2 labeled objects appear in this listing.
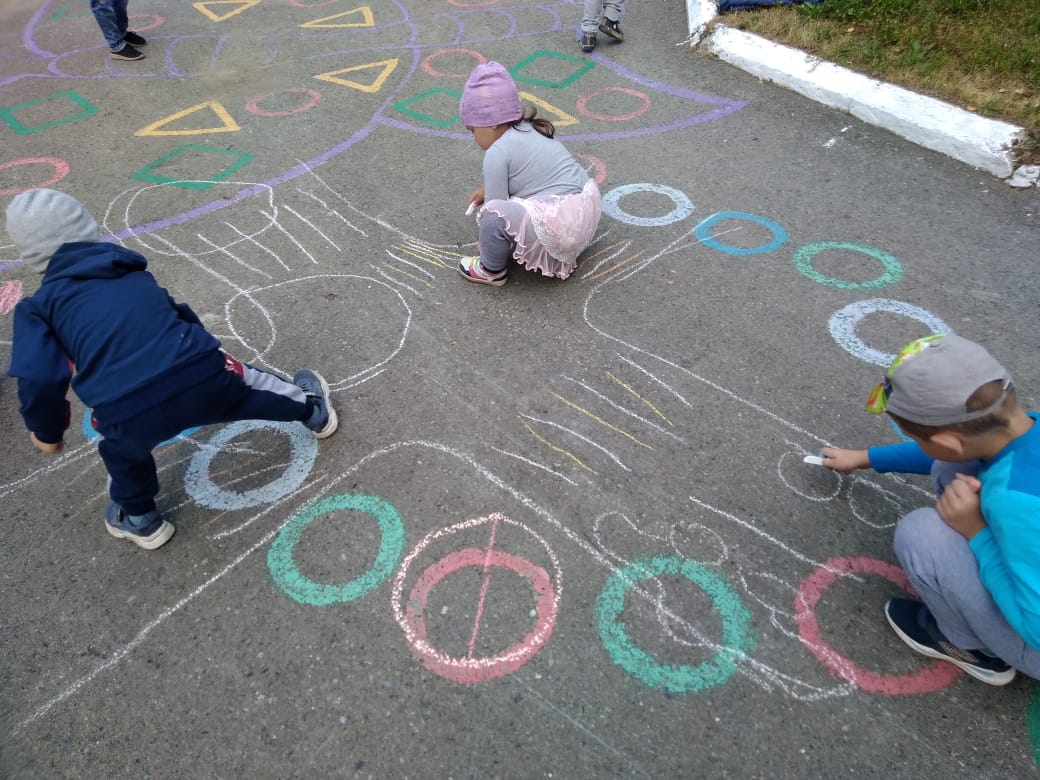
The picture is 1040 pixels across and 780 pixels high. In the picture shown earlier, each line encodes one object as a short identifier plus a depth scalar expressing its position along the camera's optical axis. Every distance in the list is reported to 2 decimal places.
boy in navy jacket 1.85
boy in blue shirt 1.46
